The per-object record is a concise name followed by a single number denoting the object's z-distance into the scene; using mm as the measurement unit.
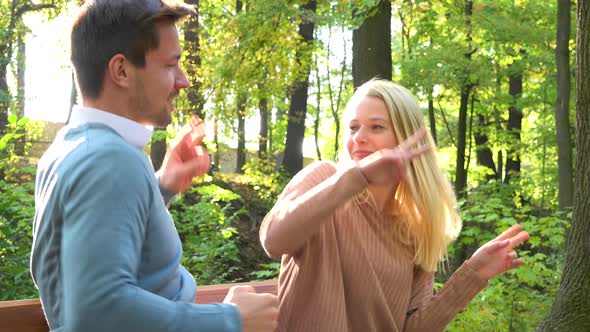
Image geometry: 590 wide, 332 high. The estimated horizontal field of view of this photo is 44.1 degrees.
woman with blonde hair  2521
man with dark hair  1301
